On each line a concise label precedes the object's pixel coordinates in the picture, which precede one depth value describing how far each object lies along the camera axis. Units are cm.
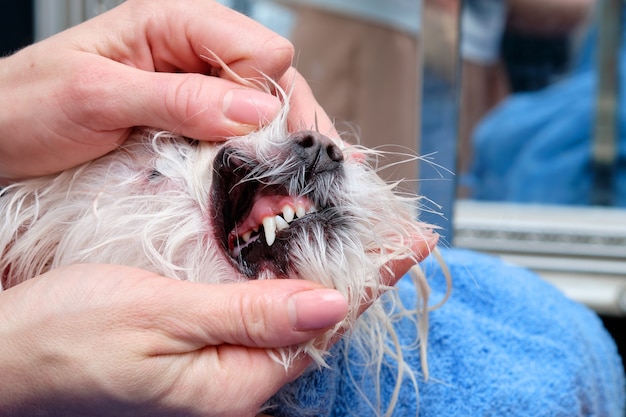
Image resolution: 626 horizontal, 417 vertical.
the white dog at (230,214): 26
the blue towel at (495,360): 31
